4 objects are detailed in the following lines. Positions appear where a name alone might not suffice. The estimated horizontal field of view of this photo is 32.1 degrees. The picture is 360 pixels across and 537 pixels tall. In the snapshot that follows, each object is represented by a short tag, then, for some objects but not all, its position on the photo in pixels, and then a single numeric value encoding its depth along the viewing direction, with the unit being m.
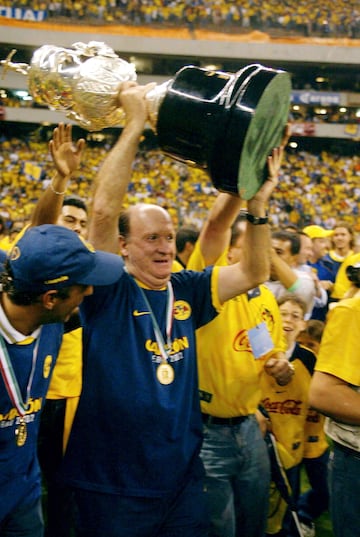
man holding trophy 2.04
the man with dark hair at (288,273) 3.88
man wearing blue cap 1.78
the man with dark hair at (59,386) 2.46
